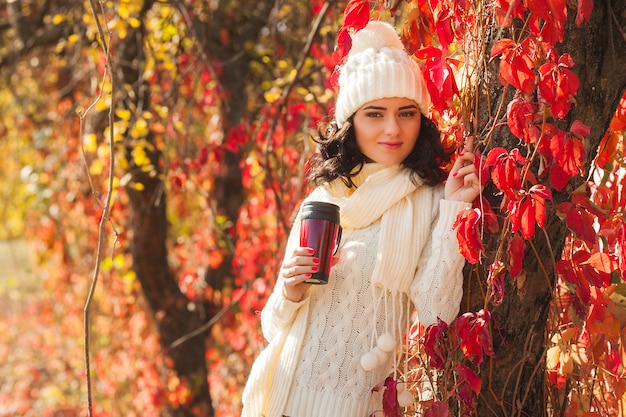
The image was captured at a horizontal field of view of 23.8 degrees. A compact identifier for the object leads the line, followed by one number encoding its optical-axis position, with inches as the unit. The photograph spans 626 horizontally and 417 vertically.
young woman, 122.4
